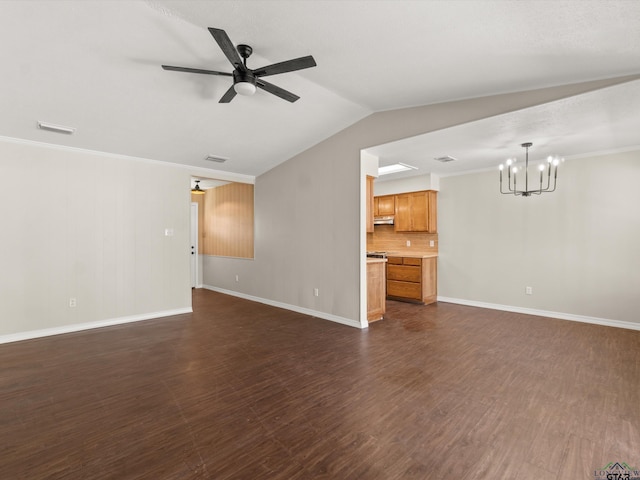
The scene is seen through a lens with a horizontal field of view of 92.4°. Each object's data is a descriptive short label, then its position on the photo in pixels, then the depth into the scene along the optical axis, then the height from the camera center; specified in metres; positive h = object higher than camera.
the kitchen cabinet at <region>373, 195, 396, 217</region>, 7.01 +0.68
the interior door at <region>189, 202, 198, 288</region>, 8.40 -0.25
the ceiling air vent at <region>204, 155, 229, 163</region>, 5.32 +1.35
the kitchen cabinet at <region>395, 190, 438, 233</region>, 6.42 +0.49
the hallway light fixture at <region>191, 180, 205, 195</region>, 7.73 +1.19
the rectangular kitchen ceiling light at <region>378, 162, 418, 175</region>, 5.73 +1.31
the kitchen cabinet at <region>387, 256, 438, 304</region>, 6.11 -0.91
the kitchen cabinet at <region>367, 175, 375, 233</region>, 5.03 +0.52
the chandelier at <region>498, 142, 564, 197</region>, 4.73 +0.94
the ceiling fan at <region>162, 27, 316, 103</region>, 2.31 +1.38
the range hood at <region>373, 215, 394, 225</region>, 7.05 +0.34
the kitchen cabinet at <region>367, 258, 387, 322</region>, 4.88 -0.88
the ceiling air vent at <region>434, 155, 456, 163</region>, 5.11 +1.29
